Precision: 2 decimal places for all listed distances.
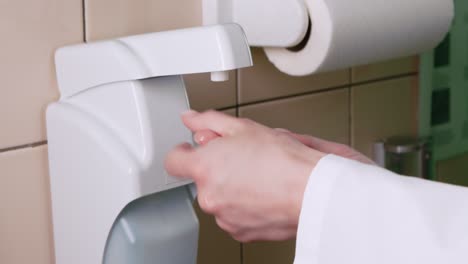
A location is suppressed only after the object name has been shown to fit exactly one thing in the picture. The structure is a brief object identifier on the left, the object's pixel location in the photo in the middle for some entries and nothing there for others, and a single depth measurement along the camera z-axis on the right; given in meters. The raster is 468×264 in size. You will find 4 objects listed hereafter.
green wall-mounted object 1.48
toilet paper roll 1.08
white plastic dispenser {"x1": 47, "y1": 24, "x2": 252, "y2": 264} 0.93
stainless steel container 1.39
